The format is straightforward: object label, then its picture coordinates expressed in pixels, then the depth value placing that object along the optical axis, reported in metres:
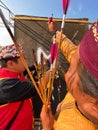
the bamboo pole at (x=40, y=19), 1.31
